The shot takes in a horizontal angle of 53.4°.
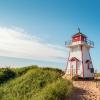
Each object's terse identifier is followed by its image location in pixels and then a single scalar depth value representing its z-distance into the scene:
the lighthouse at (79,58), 14.00
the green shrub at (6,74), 11.36
